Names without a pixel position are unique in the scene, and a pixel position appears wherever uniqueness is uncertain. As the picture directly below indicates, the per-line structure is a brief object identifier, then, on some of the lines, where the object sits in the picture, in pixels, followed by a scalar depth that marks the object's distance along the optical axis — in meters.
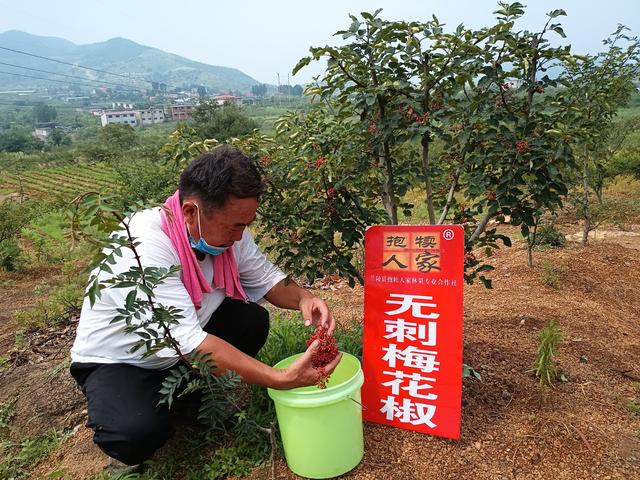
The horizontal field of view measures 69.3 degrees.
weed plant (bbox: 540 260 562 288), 4.14
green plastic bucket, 1.74
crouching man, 1.78
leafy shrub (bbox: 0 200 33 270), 6.89
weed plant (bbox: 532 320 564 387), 2.29
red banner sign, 1.99
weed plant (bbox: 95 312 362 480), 1.98
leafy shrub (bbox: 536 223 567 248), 5.37
